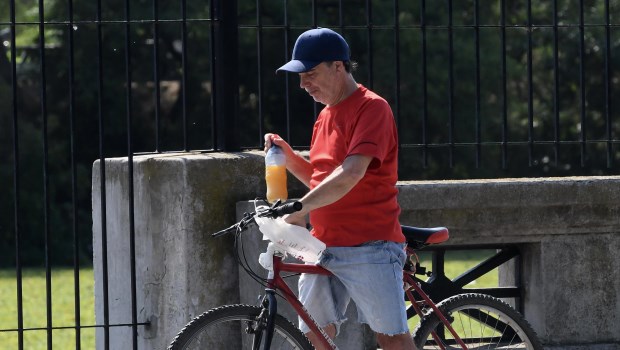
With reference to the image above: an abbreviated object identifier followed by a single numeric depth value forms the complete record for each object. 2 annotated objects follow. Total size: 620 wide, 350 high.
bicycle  11.12
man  11.28
